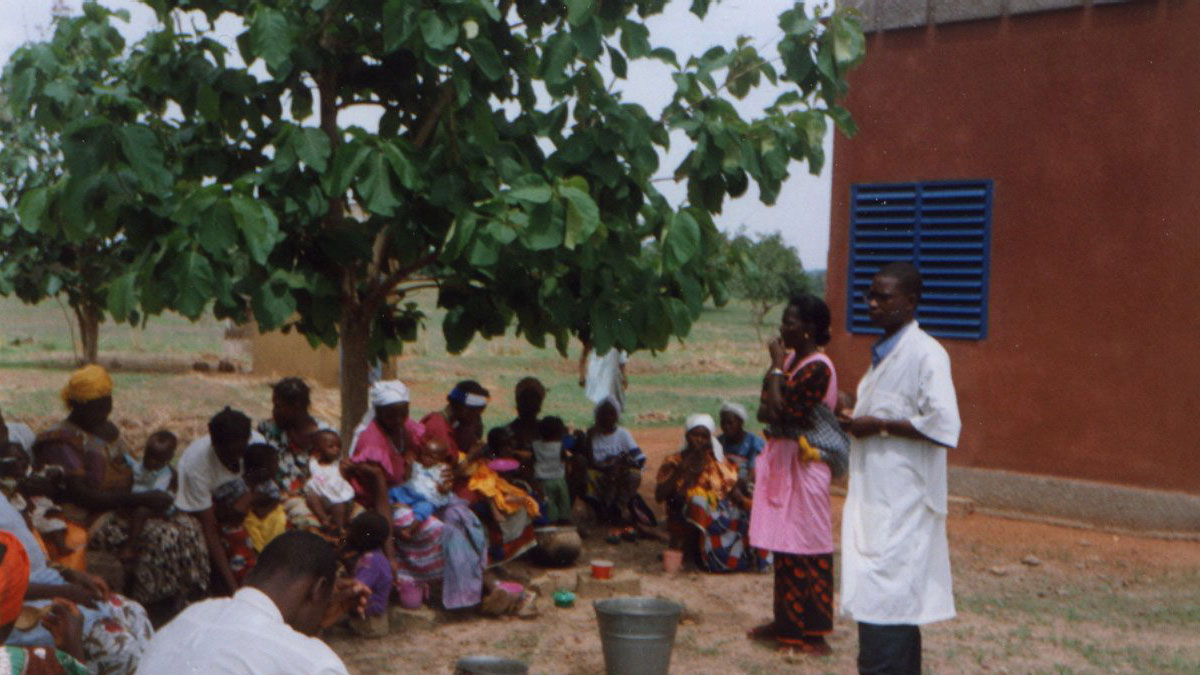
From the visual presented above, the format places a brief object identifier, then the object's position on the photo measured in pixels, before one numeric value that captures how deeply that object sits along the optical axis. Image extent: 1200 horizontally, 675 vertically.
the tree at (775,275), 33.76
